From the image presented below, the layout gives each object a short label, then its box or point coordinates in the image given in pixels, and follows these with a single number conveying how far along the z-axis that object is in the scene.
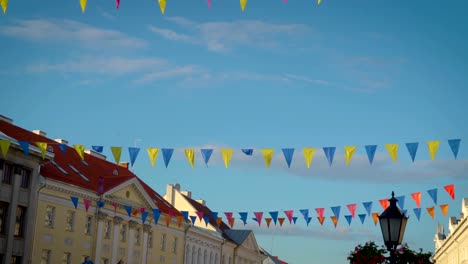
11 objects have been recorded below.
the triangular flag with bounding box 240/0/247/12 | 19.60
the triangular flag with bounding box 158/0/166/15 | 20.40
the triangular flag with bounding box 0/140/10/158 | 32.39
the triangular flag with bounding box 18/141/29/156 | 32.88
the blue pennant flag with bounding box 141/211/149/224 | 54.96
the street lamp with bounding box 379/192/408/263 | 15.09
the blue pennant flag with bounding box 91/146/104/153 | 31.37
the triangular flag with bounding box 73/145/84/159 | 32.16
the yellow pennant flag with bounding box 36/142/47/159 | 33.12
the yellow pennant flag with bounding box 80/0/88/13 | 20.29
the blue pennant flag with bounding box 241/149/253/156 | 30.05
